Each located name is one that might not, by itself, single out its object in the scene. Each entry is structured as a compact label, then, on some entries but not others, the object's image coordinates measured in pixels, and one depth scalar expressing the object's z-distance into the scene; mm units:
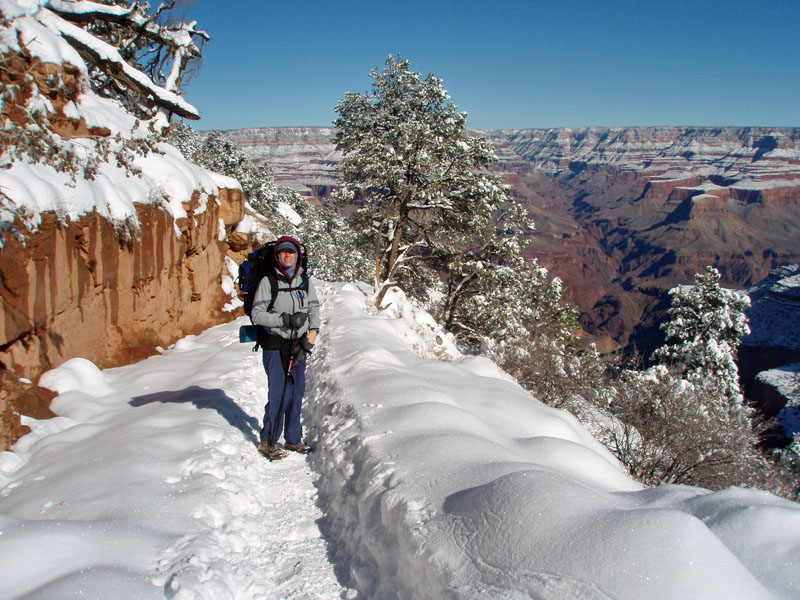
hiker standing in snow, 4504
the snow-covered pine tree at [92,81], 6281
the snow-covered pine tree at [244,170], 39469
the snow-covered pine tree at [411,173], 15016
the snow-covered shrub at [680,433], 8883
